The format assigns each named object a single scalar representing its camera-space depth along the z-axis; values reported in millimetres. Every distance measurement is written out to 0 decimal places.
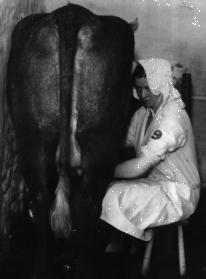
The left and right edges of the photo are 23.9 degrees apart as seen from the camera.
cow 2475
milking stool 2969
